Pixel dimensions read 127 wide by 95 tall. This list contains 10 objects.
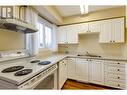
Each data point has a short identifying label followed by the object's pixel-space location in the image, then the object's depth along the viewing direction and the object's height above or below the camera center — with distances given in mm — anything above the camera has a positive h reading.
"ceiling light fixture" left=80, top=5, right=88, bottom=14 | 1495 +872
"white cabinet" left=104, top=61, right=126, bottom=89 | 1748 -731
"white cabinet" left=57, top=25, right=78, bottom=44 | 2497 +447
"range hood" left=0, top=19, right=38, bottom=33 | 941 +338
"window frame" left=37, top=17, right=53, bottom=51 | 2120 +765
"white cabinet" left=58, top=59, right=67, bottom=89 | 1696 -712
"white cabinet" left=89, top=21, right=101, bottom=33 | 2215 +641
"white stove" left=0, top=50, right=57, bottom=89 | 743 -357
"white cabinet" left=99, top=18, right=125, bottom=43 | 1985 +458
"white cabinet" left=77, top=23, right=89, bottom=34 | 2346 +642
